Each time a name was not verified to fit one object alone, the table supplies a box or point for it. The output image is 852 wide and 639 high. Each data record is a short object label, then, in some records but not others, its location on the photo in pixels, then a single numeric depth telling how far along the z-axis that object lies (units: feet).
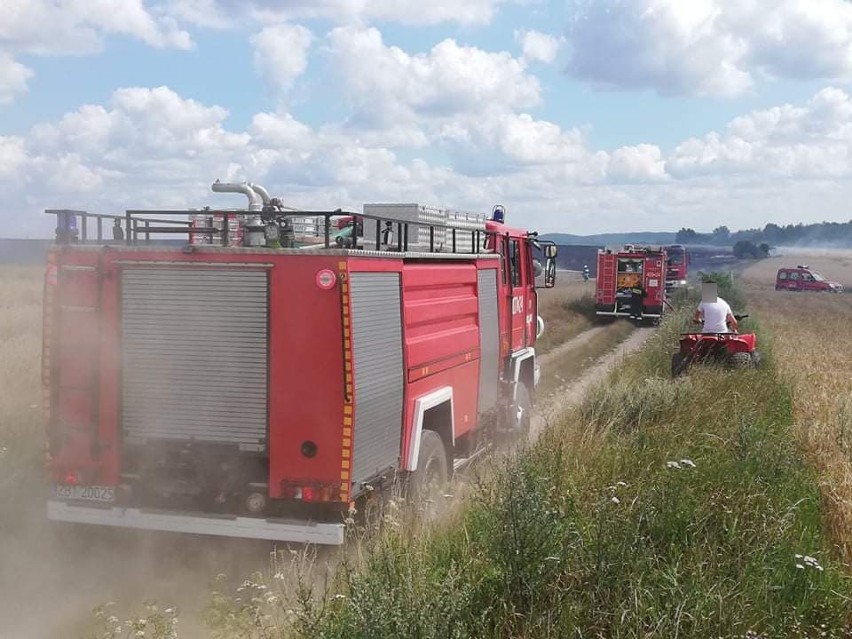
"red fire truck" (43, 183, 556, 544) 19.60
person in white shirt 42.42
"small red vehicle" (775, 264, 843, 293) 204.13
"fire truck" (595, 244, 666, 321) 108.17
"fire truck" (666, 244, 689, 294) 139.54
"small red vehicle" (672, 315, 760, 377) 40.50
